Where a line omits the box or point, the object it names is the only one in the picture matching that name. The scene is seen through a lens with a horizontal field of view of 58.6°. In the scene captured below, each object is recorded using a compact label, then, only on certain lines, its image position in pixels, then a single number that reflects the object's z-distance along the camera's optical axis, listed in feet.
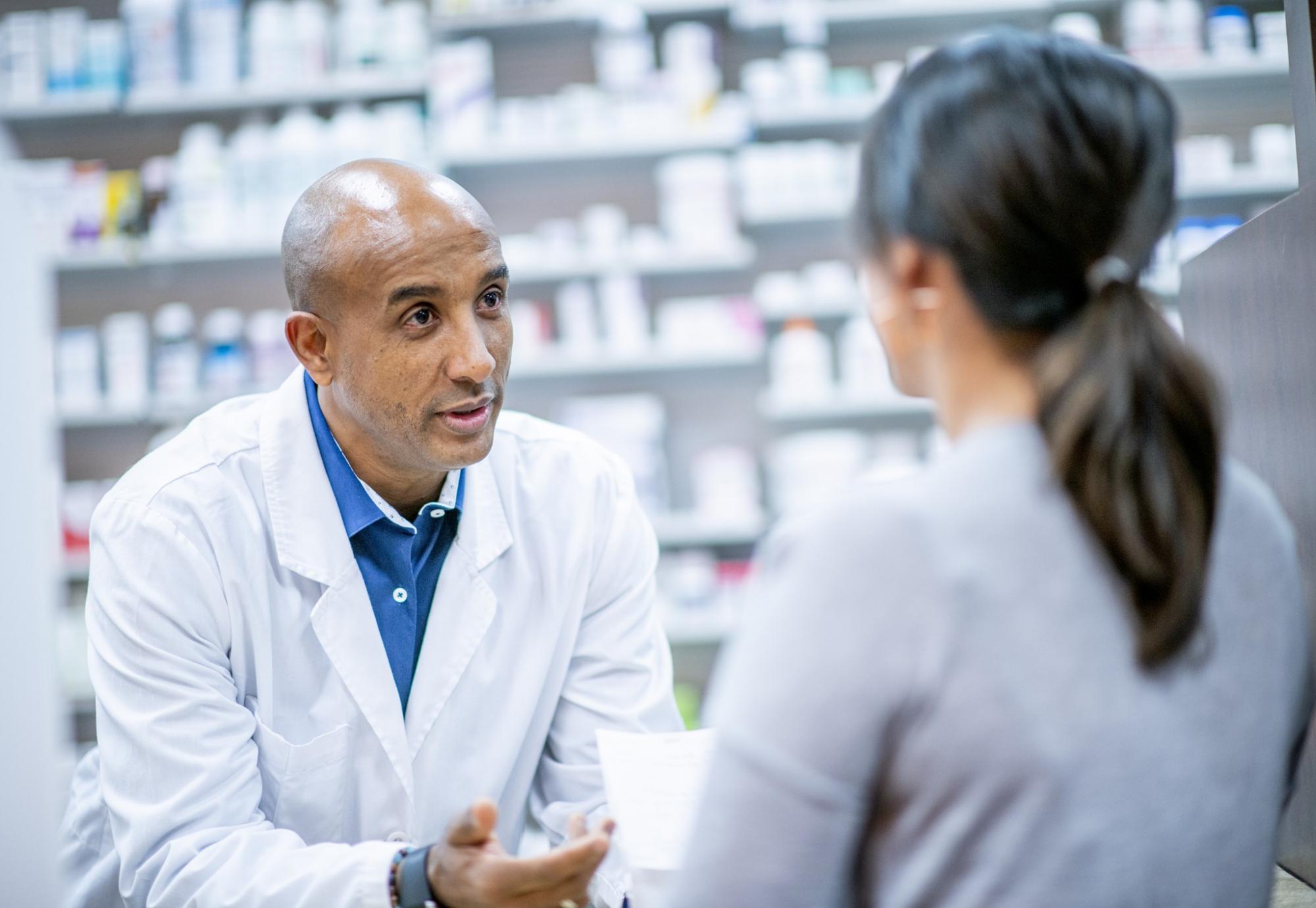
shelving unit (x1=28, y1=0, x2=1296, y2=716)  10.85
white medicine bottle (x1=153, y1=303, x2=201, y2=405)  11.24
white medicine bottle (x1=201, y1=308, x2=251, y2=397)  11.16
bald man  4.10
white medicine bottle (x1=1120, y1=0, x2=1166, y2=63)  10.52
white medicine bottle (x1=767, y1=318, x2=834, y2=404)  10.74
